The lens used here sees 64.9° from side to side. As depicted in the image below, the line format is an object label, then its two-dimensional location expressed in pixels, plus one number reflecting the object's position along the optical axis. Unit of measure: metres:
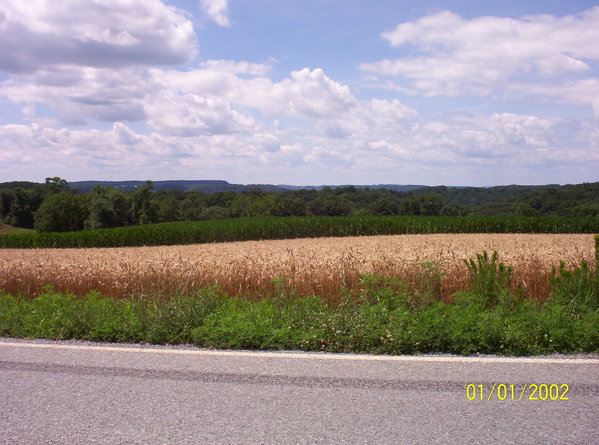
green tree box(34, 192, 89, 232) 67.31
